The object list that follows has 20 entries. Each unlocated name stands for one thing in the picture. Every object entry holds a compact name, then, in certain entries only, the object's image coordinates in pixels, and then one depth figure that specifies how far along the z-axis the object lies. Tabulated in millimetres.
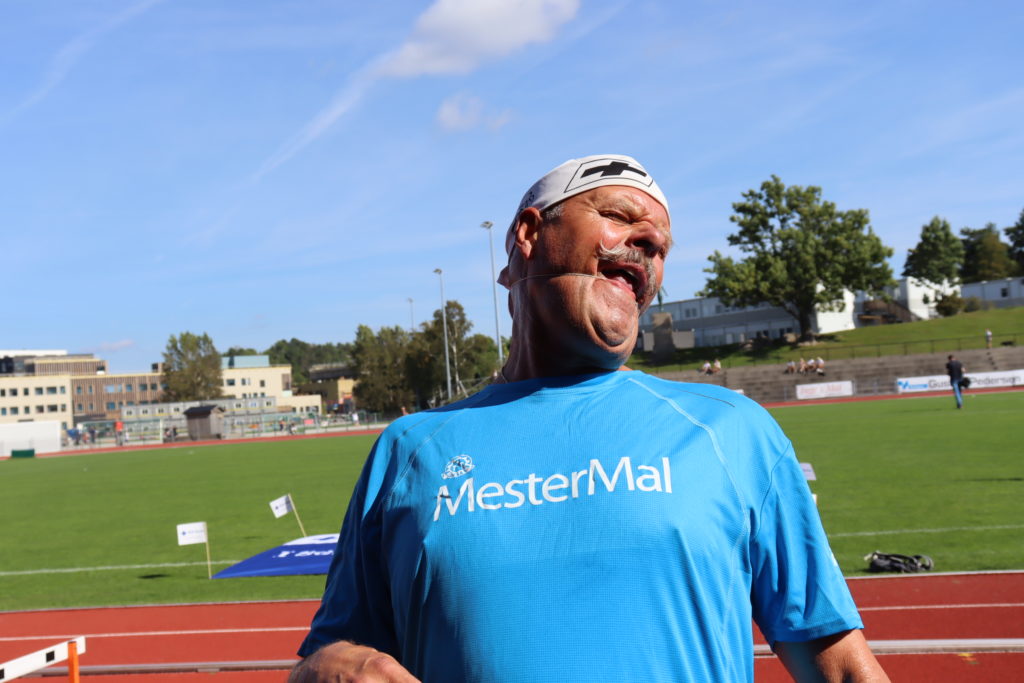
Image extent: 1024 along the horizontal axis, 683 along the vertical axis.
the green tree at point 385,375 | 80250
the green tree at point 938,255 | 88000
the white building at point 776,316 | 86812
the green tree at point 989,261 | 96750
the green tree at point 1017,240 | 99688
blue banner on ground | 11586
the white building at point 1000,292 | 87812
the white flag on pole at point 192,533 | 11367
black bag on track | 9203
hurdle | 4242
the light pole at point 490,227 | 48625
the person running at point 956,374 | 31750
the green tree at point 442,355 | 76312
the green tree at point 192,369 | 102875
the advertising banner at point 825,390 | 52281
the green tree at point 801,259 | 69625
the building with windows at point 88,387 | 112750
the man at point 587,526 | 1452
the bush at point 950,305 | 82000
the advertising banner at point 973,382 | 46281
